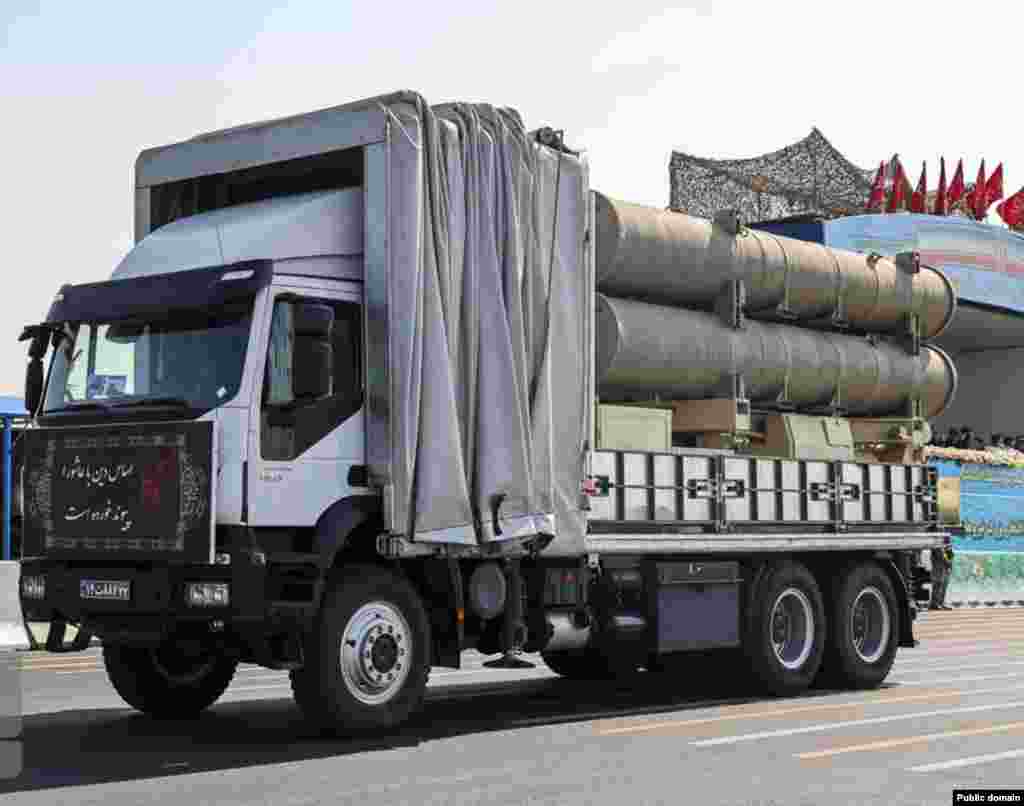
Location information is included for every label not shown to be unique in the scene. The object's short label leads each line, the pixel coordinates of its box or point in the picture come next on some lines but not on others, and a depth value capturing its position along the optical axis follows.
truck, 10.72
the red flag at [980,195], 46.12
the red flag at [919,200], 45.03
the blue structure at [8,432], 23.97
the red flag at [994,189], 46.22
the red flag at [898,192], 44.66
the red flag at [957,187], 46.06
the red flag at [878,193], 44.81
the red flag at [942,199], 45.53
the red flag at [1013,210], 46.91
